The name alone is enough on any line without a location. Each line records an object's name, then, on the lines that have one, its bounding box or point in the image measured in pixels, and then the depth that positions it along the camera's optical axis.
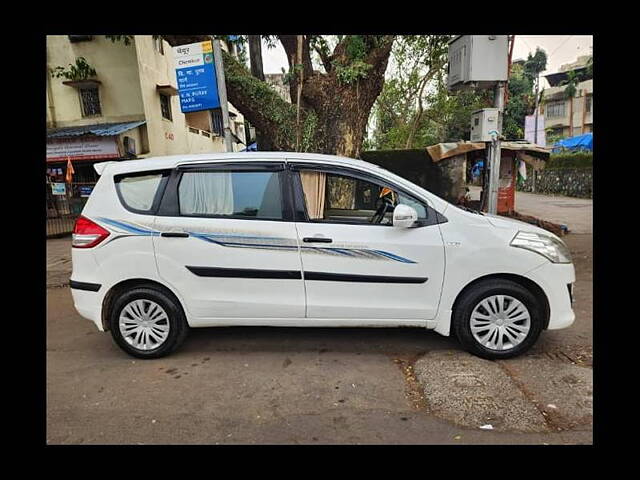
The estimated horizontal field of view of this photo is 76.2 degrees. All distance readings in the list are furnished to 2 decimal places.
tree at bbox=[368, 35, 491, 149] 13.05
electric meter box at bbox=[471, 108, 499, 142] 6.28
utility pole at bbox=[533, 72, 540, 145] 17.66
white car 3.40
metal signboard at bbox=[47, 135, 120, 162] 12.80
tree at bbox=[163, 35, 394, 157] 7.04
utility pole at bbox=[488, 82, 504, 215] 6.40
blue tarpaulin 19.74
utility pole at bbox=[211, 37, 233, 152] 5.53
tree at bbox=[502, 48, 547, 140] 23.69
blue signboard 5.70
